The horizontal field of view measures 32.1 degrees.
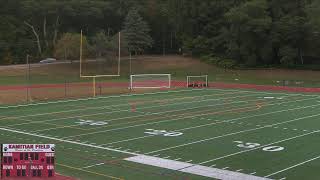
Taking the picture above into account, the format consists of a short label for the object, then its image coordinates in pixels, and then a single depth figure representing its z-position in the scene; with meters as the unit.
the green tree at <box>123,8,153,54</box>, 78.50
